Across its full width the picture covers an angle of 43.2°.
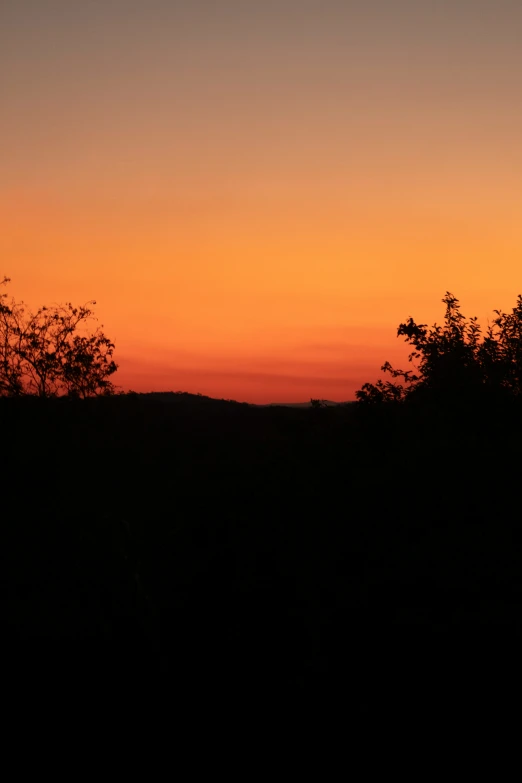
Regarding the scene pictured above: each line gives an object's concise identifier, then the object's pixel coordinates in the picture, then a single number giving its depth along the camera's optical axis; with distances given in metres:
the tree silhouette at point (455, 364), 22.88
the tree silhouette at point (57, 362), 38.69
